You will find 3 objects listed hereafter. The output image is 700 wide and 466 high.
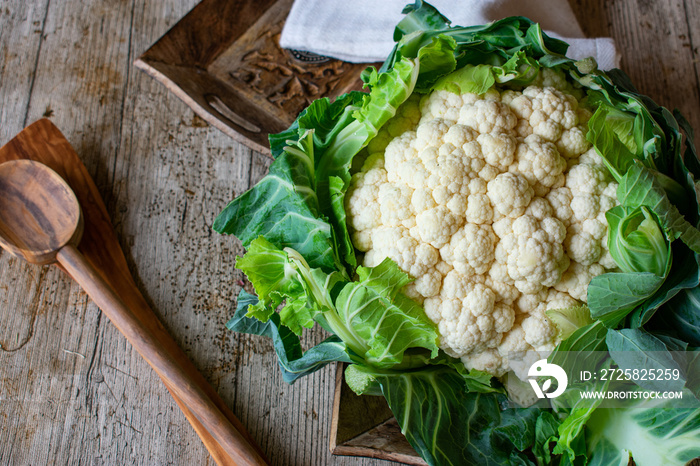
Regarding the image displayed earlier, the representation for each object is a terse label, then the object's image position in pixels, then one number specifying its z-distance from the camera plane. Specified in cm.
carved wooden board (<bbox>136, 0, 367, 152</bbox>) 71
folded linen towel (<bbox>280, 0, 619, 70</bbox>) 71
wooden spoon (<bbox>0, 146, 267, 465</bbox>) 63
